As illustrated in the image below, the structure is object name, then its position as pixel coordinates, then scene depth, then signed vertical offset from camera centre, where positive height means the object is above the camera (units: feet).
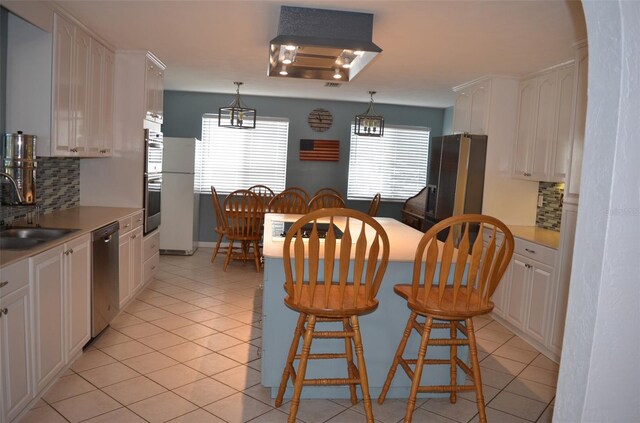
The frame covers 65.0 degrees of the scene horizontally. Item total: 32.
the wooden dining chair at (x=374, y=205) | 20.29 -1.38
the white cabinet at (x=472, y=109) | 15.81 +2.31
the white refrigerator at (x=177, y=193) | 21.02 -1.38
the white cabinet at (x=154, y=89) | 15.05 +2.17
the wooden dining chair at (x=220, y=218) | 19.02 -2.11
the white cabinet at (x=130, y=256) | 12.96 -2.70
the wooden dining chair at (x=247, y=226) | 18.71 -2.36
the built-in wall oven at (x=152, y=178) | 15.03 -0.61
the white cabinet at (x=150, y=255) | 15.30 -3.08
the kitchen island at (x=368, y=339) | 8.79 -3.04
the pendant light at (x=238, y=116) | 18.35 +1.95
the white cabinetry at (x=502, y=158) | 15.53 +0.67
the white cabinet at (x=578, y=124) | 11.21 +1.35
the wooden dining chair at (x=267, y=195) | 19.78 -1.33
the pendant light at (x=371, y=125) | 18.86 +1.78
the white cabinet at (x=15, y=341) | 6.97 -2.76
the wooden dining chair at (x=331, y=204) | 17.43 -1.29
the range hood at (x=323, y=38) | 9.43 +2.46
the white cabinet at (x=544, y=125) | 13.02 +1.58
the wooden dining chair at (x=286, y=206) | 19.04 -1.54
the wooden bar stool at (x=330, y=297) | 7.34 -1.99
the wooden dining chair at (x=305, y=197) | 21.43 -1.30
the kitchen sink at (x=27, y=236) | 9.60 -1.66
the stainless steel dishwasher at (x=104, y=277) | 10.73 -2.75
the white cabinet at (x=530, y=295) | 11.76 -2.86
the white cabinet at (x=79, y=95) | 10.82 +1.44
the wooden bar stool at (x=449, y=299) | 7.62 -1.97
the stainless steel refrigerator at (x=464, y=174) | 15.47 +0.09
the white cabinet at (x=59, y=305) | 8.08 -2.71
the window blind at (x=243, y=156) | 23.44 +0.38
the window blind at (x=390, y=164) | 24.04 +0.44
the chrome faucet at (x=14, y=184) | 8.95 -0.63
